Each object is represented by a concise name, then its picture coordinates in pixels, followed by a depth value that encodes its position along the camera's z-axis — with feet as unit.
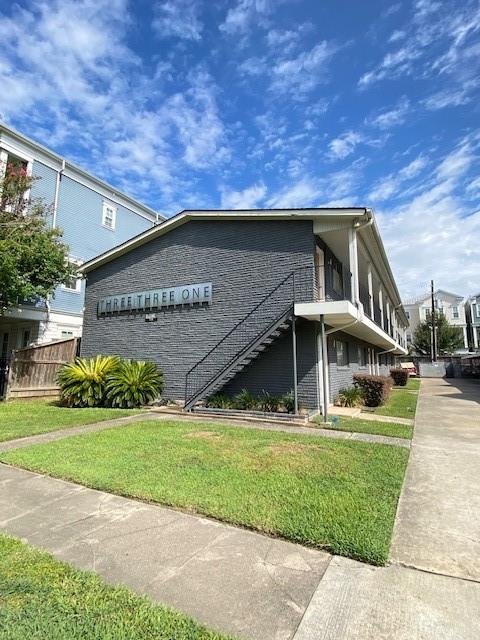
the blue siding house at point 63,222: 56.24
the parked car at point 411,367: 135.72
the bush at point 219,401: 38.22
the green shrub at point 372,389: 42.45
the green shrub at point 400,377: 85.92
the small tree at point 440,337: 159.02
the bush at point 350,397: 41.52
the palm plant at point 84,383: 40.29
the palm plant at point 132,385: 39.75
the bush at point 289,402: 35.54
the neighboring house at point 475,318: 169.27
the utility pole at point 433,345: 123.66
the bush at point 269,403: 36.47
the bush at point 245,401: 37.37
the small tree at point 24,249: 41.86
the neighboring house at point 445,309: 181.81
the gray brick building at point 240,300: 36.86
